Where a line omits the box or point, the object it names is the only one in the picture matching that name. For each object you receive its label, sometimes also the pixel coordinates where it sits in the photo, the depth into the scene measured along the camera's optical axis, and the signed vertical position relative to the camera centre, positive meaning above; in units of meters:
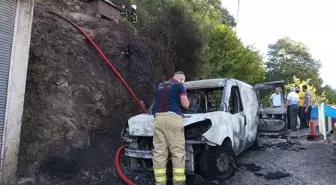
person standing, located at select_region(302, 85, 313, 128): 9.25 +0.44
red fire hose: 6.39 +1.39
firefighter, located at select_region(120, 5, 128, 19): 9.15 +3.48
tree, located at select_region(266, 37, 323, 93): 42.16 +9.21
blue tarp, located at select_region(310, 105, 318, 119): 8.48 +0.12
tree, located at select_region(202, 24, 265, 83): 13.39 +3.13
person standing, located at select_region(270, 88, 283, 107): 8.91 +0.57
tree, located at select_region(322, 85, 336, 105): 42.85 +3.98
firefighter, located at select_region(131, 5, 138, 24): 9.07 +3.34
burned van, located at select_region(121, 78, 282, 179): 3.94 -0.38
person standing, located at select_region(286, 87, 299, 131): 9.54 +0.44
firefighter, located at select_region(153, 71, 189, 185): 3.75 -0.29
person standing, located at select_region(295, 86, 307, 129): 9.75 +0.14
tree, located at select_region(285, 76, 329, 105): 26.62 +2.96
